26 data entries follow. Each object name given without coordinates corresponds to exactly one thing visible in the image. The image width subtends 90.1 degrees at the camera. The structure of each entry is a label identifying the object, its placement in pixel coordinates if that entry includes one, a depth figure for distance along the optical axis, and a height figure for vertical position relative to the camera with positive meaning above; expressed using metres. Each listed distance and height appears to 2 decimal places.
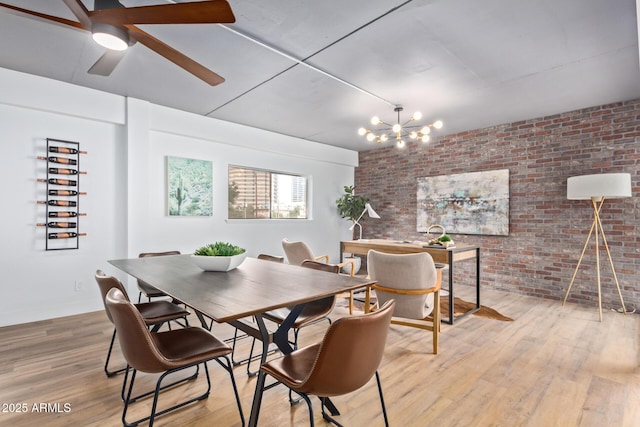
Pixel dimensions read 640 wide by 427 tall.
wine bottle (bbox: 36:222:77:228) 3.46 -0.19
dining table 1.38 -0.42
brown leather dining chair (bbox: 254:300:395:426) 1.22 -0.60
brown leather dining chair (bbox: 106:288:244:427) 1.39 -0.71
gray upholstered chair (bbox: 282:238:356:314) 3.68 -0.51
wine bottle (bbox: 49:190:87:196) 3.52 +0.17
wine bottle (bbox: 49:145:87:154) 3.52 +0.64
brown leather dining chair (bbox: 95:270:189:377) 1.95 -0.75
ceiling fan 1.53 +0.99
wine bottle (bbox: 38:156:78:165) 3.49 +0.53
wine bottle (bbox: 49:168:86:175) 3.51 +0.40
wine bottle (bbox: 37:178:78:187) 3.49 +0.29
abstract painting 4.90 +0.13
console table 3.36 -0.47
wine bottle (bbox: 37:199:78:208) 3.48 +0.05
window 5.18 +0.25
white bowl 2.12 -0.36
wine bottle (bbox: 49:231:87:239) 3.52 -0.31
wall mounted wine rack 3.50 +0.14
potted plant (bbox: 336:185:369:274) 6.42 +0.07
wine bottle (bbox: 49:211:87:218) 3.51 -0.08
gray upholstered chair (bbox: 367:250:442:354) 2.76 -0.66
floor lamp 3.47 +0.22
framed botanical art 4.38 +0.30
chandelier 3.68 +1.25
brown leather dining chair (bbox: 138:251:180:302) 2.64 -0.70
